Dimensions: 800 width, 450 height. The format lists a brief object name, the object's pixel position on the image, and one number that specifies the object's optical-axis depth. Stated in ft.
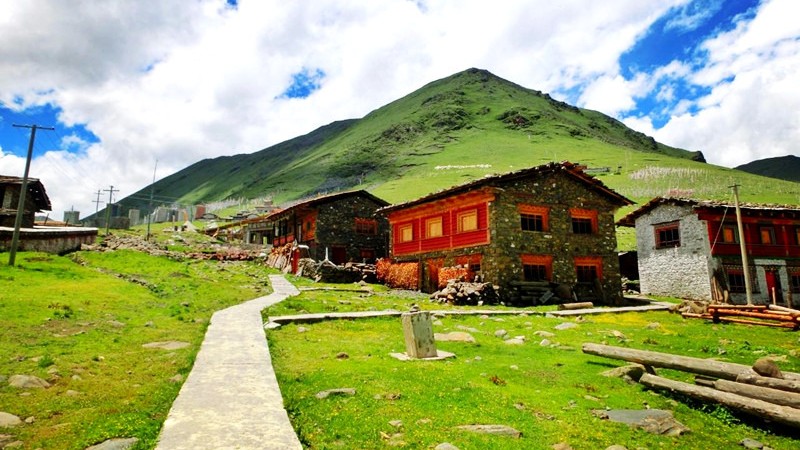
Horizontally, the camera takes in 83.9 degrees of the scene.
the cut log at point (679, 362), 30.68
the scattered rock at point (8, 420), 21.26
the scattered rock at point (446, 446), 20.18
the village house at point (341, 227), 145.38
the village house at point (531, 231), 95.86
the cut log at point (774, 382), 27.22
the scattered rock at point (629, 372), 34.94
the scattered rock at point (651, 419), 25.44
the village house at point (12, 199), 134.92
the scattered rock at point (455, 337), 49.38
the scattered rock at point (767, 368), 29.01
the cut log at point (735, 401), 25.22
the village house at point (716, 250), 116.57
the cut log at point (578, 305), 86.58
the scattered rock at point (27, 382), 26.71
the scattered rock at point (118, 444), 18.89
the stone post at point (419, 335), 38.99
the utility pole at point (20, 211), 81.46
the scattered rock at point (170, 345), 39.30
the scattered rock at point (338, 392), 26.96
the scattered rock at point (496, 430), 22.91
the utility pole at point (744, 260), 96.02
